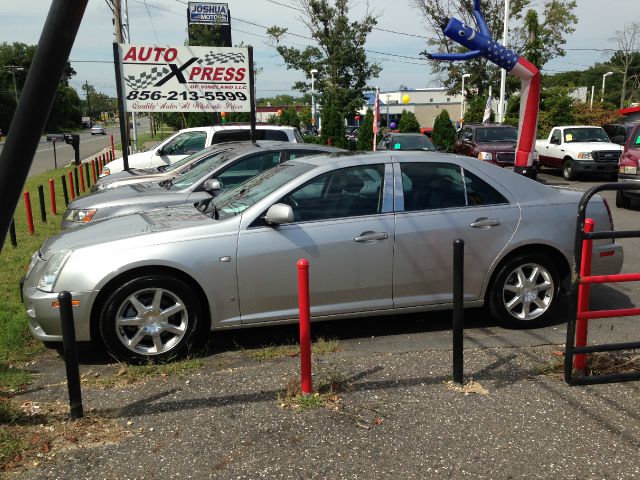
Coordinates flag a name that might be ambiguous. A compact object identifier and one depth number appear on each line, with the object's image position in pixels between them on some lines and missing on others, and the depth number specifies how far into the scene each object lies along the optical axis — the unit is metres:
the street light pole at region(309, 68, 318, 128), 35.16
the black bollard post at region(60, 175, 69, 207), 12.48
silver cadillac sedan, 4.43
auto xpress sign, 11.78
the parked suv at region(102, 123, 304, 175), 12.98
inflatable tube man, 13.05
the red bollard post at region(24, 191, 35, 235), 9.81
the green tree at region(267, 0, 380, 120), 34.34
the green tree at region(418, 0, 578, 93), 37.56
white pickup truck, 18.23
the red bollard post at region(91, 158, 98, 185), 19.03
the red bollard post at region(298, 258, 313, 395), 3.70
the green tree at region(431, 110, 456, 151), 26.33
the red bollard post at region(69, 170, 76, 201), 13.45
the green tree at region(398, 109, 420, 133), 29.62
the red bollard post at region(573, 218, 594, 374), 3.85
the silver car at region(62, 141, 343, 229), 7.38
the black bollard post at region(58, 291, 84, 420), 3.42
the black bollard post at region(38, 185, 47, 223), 10.65
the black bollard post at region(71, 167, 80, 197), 14.95
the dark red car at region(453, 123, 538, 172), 17.56
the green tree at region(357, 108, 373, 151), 28.50
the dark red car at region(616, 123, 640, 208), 12.16
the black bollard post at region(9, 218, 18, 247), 8.77
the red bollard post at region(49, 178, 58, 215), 11.62
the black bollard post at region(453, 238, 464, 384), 3.79
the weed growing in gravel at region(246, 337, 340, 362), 4.70
